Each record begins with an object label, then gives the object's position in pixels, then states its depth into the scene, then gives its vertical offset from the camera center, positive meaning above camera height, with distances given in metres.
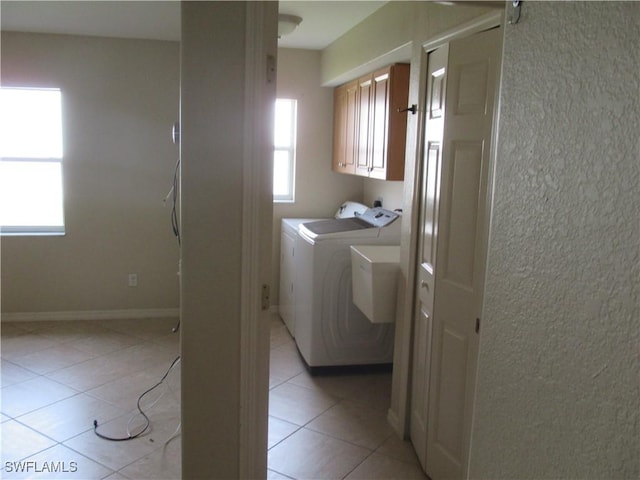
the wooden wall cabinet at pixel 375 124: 3.56 +0.33
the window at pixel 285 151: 4.99 +0.14
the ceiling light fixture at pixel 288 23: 3.57 +0.97
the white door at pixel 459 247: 2.05 -0.30
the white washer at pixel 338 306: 3.64 -0.94
